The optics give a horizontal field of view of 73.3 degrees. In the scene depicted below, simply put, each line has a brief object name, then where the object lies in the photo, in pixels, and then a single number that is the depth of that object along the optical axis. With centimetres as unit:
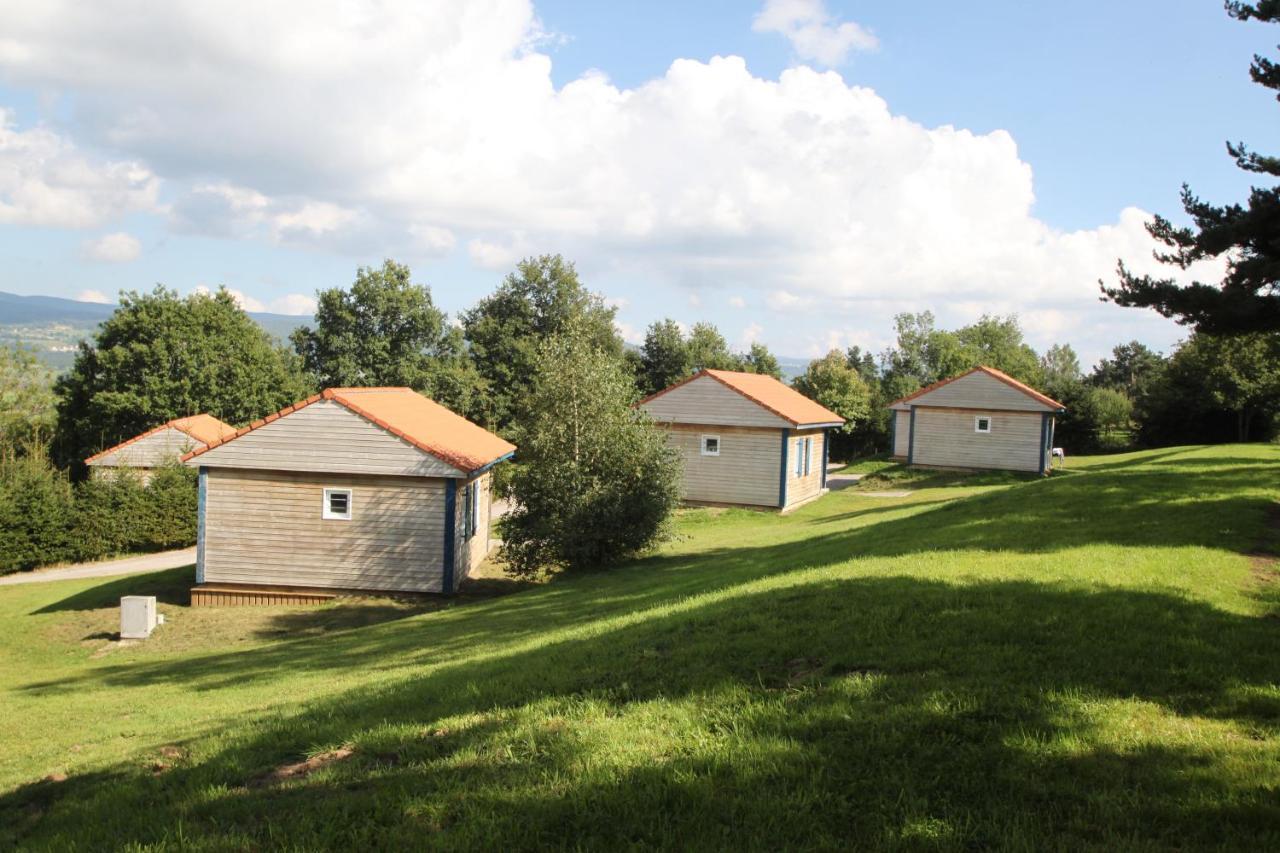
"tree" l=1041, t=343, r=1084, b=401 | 13577
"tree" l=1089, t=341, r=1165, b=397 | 10288
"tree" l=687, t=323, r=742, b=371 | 6512
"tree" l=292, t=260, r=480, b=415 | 5666
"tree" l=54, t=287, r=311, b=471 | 4753
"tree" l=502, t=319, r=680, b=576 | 2055
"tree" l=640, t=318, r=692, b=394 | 6400
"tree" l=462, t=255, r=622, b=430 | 5984
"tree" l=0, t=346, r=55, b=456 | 4858
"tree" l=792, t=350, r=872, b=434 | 6084
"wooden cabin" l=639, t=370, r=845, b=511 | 3266
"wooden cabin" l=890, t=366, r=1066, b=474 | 4034
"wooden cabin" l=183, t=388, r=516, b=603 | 2030
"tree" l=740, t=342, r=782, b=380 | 7469
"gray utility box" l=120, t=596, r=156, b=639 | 1848
